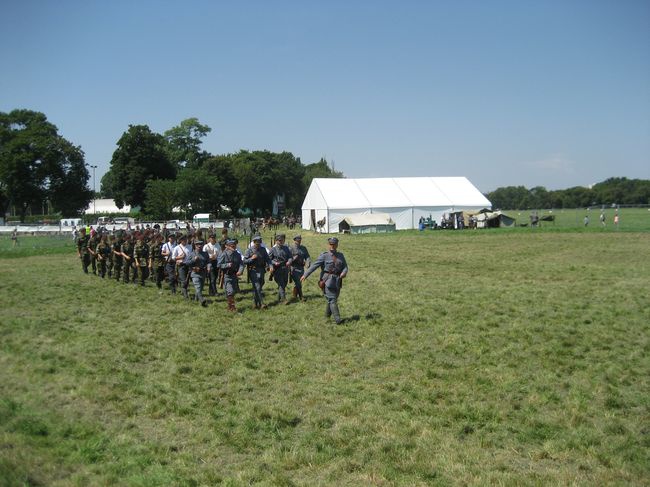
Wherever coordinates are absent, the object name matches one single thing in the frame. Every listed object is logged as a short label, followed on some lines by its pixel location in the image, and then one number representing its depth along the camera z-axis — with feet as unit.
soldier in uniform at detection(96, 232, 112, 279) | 67.92
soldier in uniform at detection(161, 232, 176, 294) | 56.08
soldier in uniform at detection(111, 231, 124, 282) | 64.28
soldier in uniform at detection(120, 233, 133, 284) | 62.75
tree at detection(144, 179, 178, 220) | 195.72
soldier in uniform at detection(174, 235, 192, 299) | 52.75
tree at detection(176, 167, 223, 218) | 205.85
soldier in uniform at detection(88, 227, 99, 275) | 71.56
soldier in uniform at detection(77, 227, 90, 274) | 73.77
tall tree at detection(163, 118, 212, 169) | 303.27
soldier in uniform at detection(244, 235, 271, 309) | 46.88
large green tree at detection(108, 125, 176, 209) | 245.24
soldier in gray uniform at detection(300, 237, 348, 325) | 40.01
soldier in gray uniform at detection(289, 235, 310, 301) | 48.96
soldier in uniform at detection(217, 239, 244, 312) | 45.57
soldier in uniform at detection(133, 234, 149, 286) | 61.41
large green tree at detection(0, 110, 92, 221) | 231.71
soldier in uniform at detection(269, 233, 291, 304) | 48.51
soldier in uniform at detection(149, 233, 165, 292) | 59.06
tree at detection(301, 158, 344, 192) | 387.63
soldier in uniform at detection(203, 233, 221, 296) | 53.67
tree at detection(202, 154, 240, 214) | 277.85
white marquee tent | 170.71
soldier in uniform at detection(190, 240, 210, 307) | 49.49
